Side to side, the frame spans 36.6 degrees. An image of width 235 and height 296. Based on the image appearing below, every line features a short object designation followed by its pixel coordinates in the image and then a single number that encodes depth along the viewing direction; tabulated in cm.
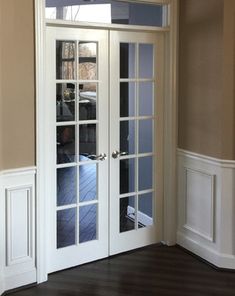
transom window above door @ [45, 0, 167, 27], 279
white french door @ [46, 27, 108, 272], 283
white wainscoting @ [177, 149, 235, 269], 295
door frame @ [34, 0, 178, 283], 264
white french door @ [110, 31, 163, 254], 309
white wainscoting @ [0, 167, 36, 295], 260
